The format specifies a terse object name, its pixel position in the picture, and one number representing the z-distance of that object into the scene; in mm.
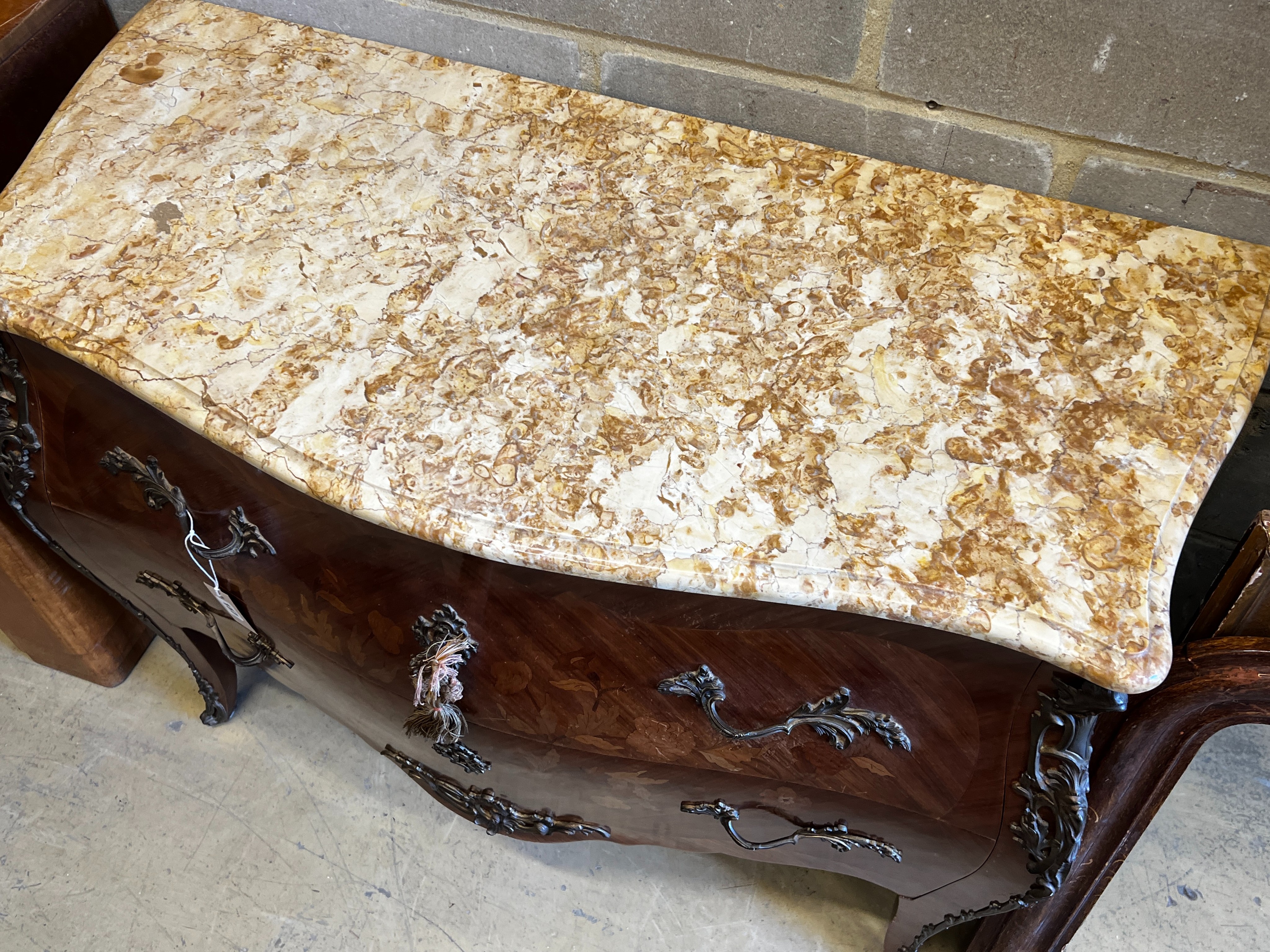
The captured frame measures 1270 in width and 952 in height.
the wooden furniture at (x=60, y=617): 1162
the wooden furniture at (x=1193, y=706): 665
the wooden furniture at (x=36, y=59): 971
